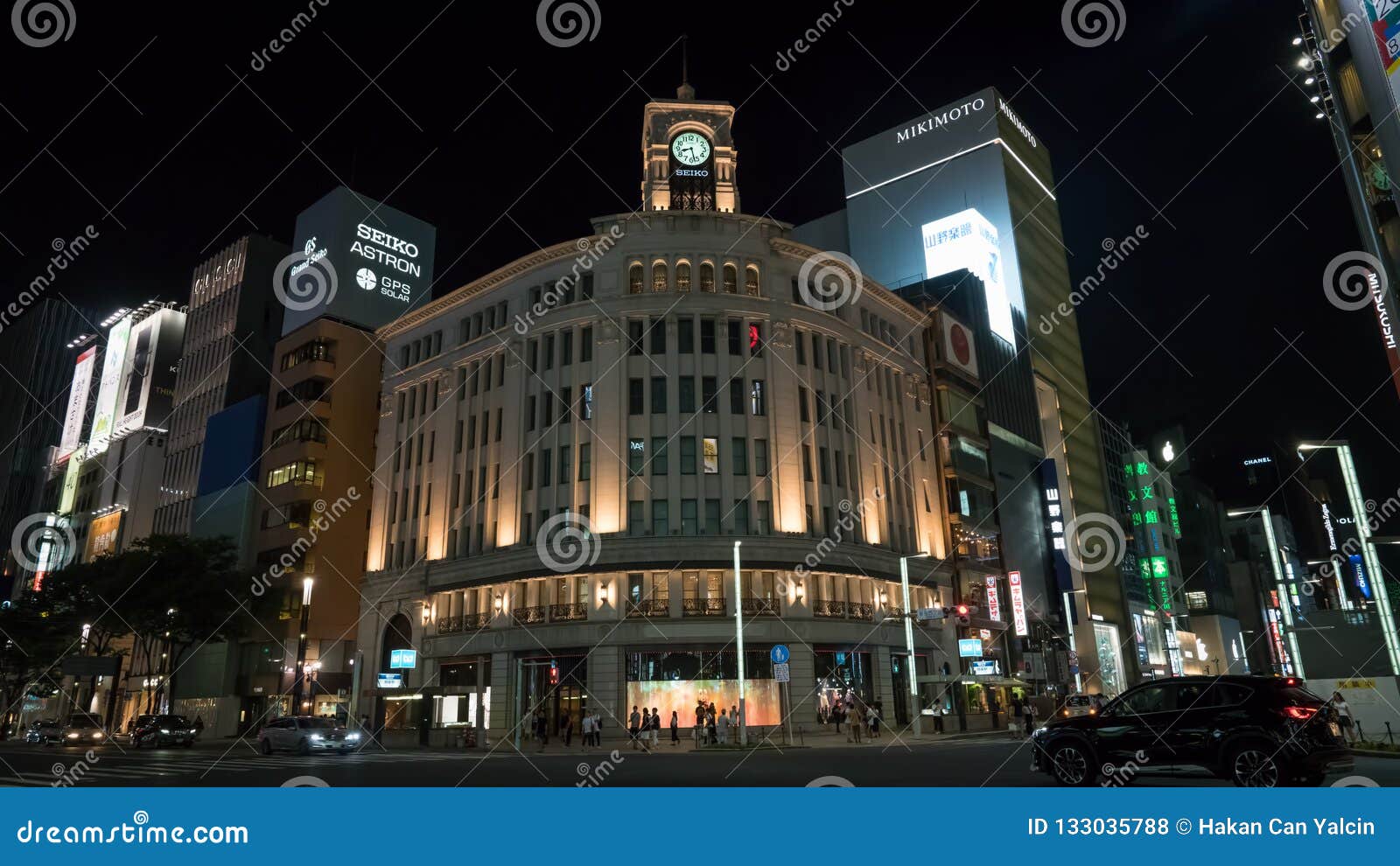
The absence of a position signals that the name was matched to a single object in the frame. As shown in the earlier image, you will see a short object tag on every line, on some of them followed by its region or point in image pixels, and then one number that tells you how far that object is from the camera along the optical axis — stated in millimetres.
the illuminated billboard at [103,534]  87000
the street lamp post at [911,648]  39156
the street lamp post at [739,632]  32594
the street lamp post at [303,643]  35094
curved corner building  43062
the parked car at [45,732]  44031
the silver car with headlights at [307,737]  30000
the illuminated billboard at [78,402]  104062
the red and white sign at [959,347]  63750
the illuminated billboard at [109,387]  95438
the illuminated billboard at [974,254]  91062
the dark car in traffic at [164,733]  39969
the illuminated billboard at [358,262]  73812
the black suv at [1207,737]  11336
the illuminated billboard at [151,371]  90250
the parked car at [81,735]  44656
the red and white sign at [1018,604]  60653
